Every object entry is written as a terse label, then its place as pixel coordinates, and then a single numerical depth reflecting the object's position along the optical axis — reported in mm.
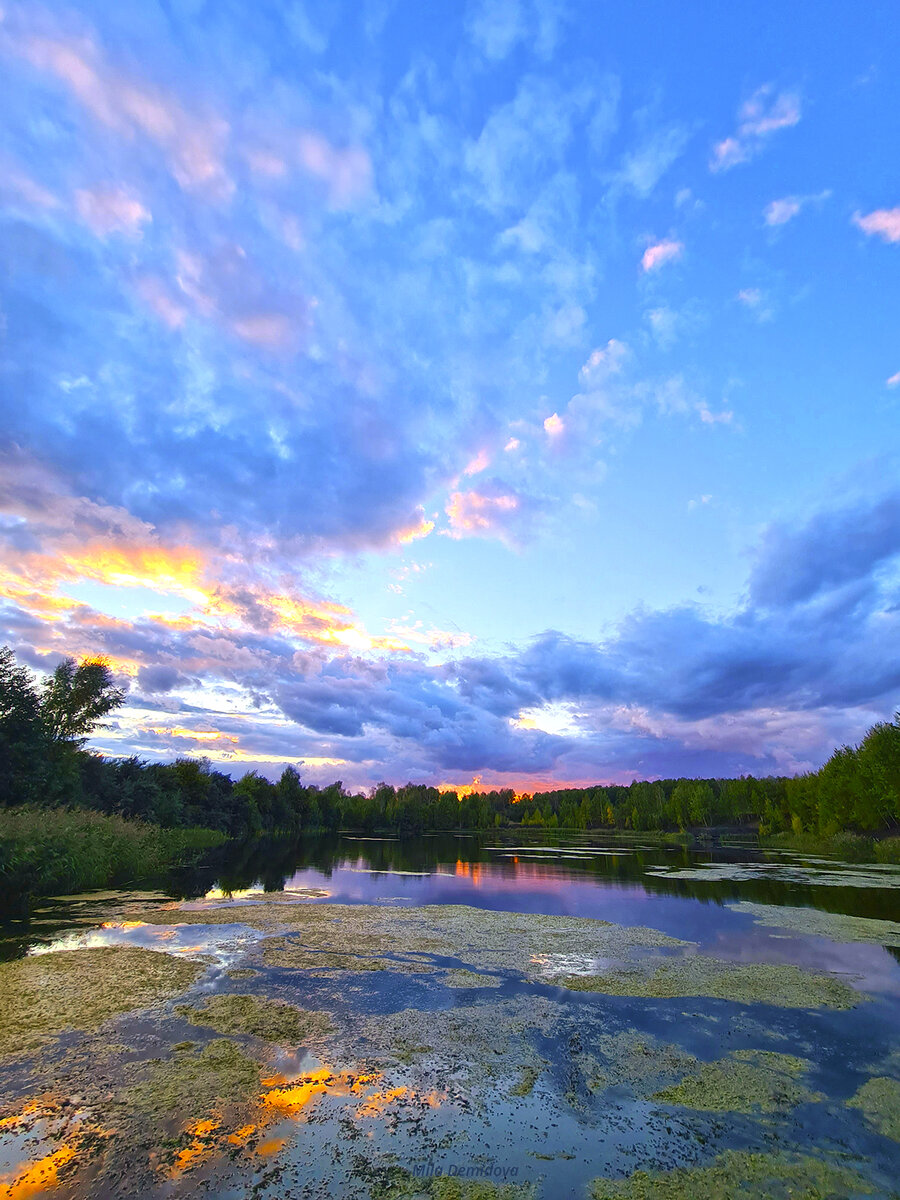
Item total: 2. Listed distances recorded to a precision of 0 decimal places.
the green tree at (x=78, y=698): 53781
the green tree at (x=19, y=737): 34625
